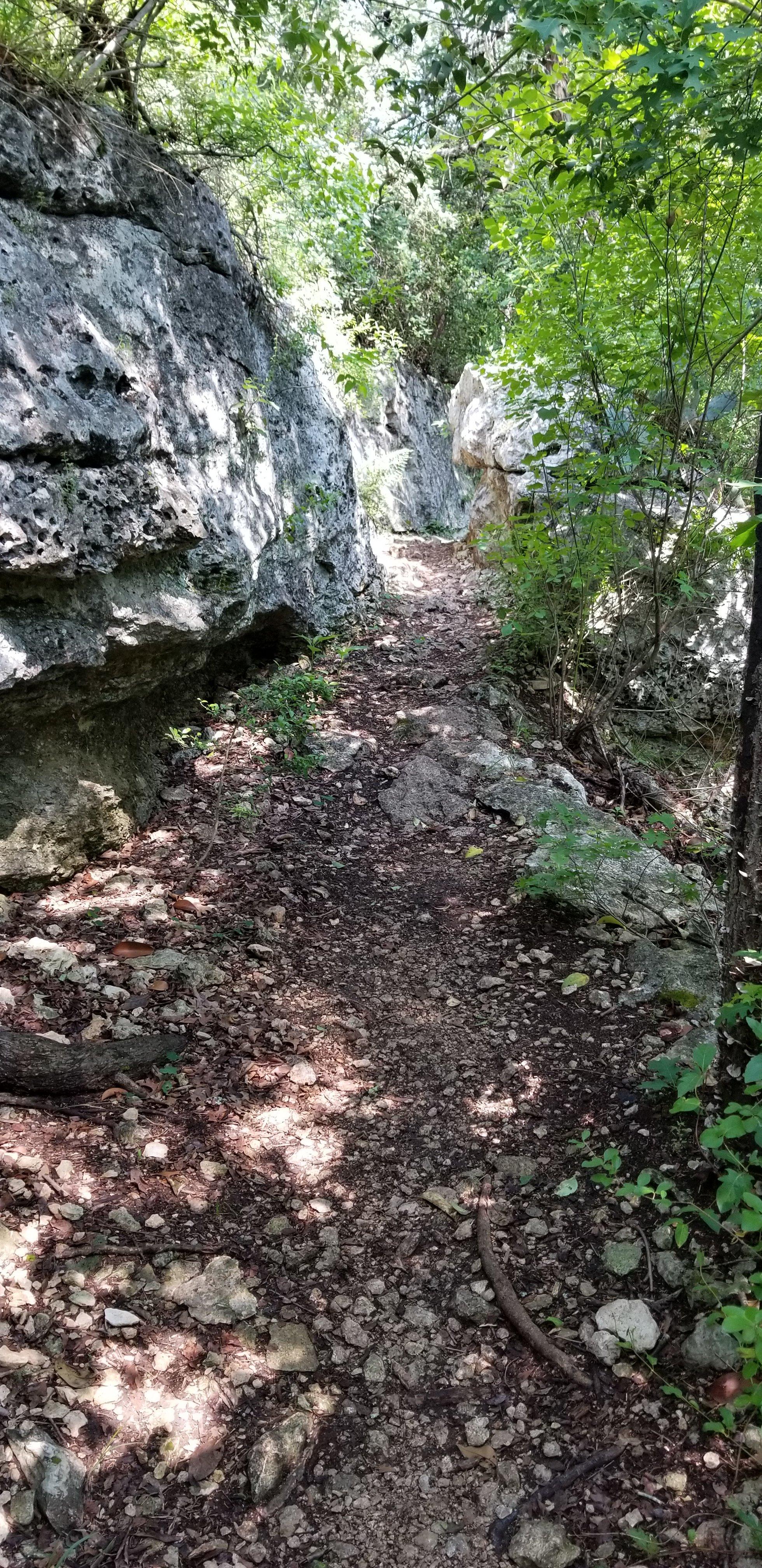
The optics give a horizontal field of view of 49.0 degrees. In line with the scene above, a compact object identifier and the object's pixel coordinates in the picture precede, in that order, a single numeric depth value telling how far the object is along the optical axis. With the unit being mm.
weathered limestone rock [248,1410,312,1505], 1945
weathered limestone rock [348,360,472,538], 11844
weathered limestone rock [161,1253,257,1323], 2324
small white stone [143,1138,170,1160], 2779
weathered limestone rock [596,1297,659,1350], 2180
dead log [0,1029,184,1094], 2863
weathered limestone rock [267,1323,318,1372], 2230
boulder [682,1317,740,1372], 2043
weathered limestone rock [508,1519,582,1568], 1802
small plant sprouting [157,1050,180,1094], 3082
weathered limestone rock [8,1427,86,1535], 1800
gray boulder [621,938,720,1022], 3398
